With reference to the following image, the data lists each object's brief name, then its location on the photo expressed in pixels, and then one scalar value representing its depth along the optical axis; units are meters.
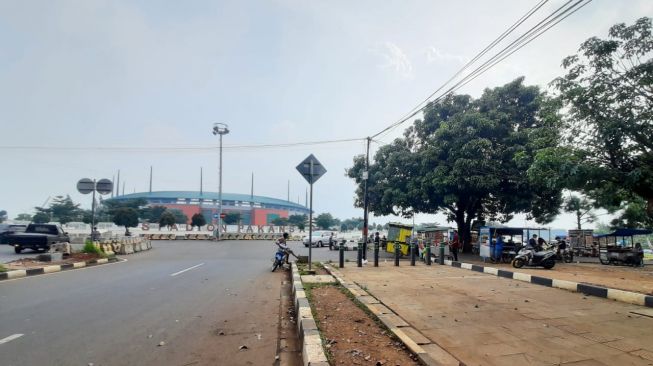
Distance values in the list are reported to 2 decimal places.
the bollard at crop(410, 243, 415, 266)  15.97
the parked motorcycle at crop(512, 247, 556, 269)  15.03
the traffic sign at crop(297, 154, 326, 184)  11.77
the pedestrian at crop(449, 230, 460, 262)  18.62
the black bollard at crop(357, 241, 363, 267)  15.04
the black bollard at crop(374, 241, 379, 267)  15.16
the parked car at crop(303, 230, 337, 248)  33.03
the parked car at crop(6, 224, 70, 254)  17.62
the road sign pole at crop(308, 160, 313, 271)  11.23
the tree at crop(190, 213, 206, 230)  52.03
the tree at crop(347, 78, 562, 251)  19.47
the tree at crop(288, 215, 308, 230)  78.94
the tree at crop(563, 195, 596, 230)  31.75
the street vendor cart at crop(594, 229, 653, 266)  18.86
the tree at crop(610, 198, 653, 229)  29.39
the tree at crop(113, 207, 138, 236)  43.28
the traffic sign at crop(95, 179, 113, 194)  16.84
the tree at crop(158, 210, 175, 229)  47.94
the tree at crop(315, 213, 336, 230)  79.44
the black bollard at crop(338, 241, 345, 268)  14.31
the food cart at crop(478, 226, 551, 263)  17.98
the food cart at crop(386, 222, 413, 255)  21.77
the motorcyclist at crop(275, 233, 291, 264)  13.66
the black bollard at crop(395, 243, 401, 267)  15.74
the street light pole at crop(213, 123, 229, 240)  40.16
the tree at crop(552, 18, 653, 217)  9.17
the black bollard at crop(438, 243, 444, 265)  16.83
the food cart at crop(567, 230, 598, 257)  25.83
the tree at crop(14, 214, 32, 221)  77.38
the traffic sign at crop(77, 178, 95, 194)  16.84
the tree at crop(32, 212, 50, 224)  52.31
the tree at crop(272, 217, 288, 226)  81.25
